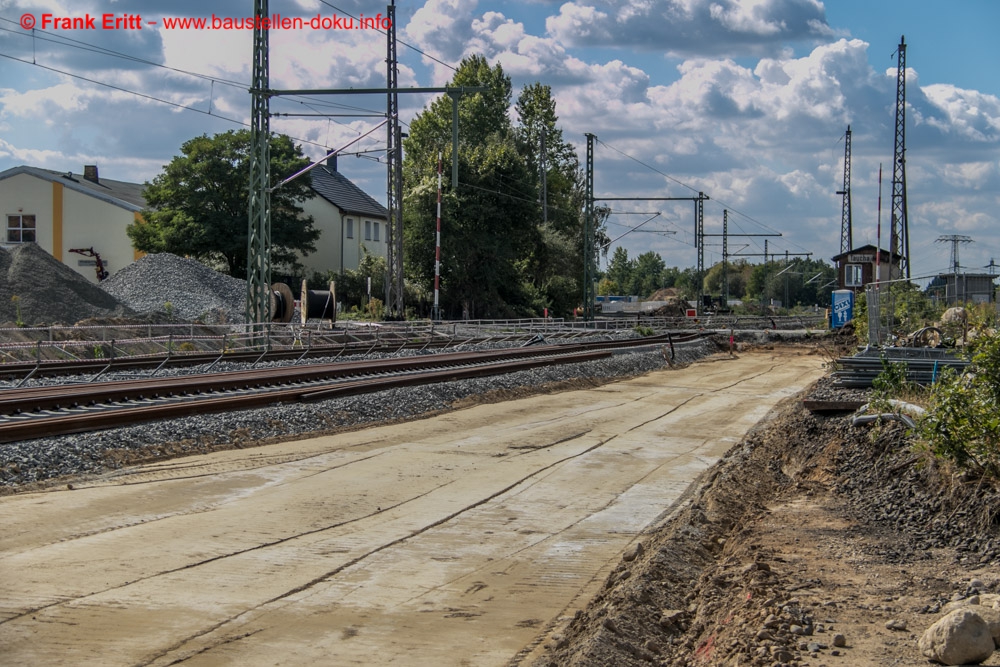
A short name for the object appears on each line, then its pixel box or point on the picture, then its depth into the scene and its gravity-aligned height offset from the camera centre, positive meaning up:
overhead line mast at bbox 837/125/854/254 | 71.38 +8.20
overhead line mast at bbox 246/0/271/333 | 28.02 +3.65
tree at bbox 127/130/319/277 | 58.72 +5.68
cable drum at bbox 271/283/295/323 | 39.16 -0.11
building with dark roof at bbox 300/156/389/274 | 72.94 +5.81
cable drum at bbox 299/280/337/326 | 43.91 -0.11
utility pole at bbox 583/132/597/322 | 54.34 +4.29
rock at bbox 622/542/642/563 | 8.62 -2.20
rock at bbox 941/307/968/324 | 18.57 -0.23
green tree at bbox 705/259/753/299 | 173.12 +4.12
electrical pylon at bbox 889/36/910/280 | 50.18 +7.07
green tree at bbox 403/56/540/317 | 62.44 +4.59
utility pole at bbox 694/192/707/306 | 70.50 +5.43
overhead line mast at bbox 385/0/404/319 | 41.31 +5.55
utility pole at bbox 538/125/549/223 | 70.12 +9.87
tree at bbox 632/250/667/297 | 193.00 +3.41
